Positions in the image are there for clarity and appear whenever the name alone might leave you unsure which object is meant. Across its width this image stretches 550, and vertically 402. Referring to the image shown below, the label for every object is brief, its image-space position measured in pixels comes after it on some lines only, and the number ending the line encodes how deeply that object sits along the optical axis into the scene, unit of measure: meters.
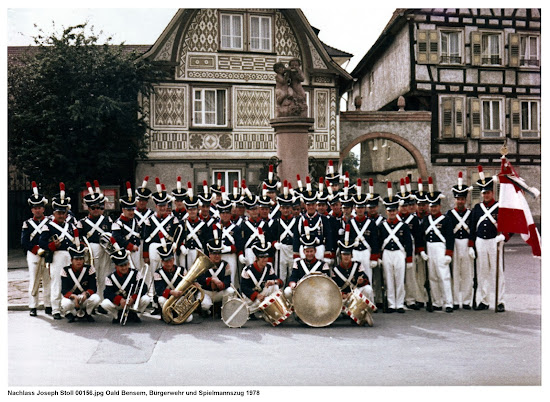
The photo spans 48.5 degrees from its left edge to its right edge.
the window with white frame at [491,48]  23.94
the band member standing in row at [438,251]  10.89
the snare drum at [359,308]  9.61
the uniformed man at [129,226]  11.01
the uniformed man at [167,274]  10.02
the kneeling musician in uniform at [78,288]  9.91
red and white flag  9.70
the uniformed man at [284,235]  11.16
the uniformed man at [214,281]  10.24
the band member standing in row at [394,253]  10.88
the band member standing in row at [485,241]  10.88
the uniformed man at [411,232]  11.12
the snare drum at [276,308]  9.62
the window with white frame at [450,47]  25.33
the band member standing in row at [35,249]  10.62
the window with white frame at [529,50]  20.17
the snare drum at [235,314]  9.64
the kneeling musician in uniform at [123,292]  9.85
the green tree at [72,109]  18.73
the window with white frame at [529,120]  21.77
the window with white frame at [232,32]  23.83
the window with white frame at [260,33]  24.05
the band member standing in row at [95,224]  10.91
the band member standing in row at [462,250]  11.07
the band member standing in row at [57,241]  10.49
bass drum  9.38
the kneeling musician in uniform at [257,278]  10.11
